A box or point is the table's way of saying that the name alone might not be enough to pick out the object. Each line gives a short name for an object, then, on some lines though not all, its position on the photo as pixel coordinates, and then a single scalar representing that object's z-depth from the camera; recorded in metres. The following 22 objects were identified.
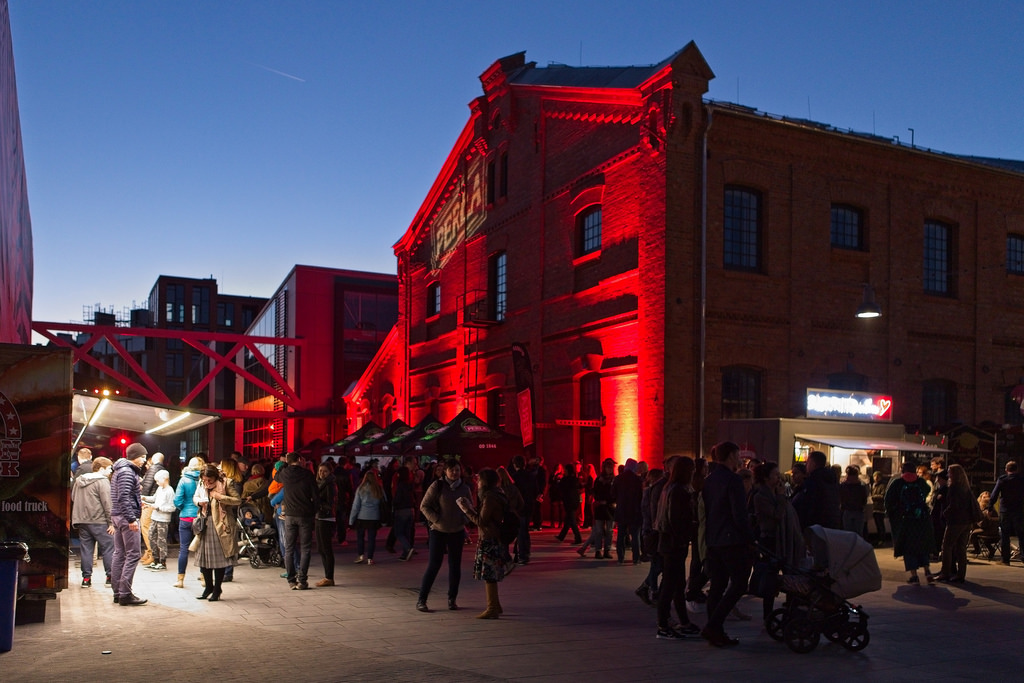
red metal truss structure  44.97
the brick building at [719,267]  21.28
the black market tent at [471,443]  23.39
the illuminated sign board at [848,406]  21.41
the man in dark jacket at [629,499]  15.68
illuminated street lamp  19.73
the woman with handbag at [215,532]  12.43
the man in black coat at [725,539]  9.09
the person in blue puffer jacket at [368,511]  16.62
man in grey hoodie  12.25
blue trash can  9.07
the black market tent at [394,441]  25.22
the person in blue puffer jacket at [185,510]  13.76
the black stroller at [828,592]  9.05
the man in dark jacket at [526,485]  18.51
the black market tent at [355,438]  30.24
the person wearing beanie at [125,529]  12.00
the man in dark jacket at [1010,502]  15.84
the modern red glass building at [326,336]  49.03
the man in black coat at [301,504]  13.27
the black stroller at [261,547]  16.09
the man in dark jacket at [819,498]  12.21
